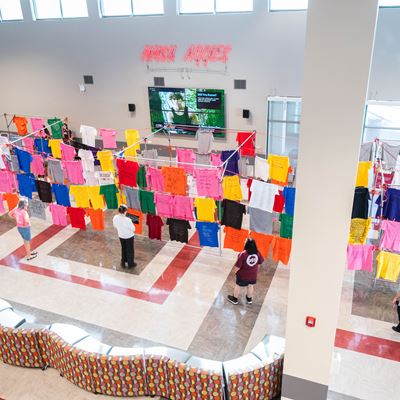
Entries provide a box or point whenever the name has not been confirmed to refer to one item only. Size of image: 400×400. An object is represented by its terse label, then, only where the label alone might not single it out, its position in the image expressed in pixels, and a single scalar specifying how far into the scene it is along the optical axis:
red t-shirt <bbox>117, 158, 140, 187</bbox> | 9.05
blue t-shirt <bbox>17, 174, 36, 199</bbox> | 9.83
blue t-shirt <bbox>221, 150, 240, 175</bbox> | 10.49
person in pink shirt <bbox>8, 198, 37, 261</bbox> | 8.84
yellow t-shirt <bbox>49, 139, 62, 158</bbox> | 12.09
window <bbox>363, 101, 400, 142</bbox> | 12.46
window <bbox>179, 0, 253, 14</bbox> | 13.34
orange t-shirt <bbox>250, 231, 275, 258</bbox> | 8.27
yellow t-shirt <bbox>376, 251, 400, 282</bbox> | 7.40
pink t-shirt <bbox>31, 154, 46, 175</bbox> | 9.89
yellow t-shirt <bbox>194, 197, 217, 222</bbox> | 8.48
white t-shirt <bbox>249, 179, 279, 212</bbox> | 7.84
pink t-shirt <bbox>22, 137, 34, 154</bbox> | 12.96
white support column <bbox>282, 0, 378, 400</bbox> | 3.65
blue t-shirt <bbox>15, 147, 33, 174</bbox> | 10.03
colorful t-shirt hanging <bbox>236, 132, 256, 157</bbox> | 11.68
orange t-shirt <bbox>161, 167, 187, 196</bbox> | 8.70
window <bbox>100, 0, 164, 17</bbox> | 14.35
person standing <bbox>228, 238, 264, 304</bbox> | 7.17
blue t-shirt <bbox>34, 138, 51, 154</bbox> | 12.84
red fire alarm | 4.86
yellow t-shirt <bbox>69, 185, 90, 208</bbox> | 9.18
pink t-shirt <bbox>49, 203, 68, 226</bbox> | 9.66
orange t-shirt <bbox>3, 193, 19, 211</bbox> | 10.11
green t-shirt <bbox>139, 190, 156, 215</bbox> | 8.93
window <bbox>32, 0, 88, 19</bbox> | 15.45
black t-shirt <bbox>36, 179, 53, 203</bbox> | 9.62
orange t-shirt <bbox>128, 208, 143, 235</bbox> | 9.27
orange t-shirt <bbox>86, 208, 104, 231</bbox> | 9.45
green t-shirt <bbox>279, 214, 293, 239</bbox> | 7.91
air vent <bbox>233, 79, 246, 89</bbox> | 13.93
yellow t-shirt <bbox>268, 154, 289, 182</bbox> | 9.05
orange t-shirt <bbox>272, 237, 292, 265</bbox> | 8.08
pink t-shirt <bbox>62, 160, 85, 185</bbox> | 9.68
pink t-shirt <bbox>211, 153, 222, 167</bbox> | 10.60
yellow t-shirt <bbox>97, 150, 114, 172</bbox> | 9.99
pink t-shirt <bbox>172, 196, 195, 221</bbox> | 8.71
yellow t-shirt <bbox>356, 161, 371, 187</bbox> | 8.48
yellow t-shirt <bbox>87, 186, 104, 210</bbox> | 9.18
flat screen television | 14.52
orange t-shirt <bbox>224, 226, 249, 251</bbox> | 8.48
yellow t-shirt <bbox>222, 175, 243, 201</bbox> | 8.48
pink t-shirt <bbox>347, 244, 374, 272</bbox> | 7.59
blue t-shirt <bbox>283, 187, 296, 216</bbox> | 7.87
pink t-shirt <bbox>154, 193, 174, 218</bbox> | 8.80
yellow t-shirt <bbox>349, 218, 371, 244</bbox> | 7.69
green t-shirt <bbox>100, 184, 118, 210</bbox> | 9.22
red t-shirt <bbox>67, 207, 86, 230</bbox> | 9.59
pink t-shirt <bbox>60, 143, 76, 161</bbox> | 10.76
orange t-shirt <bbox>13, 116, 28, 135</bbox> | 14.92
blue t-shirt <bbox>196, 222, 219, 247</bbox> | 8.63
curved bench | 5.45
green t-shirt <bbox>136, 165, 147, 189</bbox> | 9.06
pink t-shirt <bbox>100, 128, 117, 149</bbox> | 12.82
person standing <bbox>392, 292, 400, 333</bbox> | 6.88
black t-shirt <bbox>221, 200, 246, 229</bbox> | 8.19
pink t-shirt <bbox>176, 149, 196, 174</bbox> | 11.03
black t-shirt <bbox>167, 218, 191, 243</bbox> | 8.88
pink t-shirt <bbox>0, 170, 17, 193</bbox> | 9.98
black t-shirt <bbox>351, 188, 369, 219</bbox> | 7.45
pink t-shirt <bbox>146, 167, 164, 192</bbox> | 8.93
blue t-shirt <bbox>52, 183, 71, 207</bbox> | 9.41
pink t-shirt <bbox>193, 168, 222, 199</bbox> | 8.43
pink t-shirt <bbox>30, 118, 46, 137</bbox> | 13.60
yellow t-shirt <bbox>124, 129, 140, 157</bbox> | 12.34
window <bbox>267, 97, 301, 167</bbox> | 13.72
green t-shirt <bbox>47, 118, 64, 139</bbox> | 15.38
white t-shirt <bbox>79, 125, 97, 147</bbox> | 12.52
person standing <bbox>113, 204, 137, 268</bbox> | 8.36
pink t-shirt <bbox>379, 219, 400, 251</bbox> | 7.33
